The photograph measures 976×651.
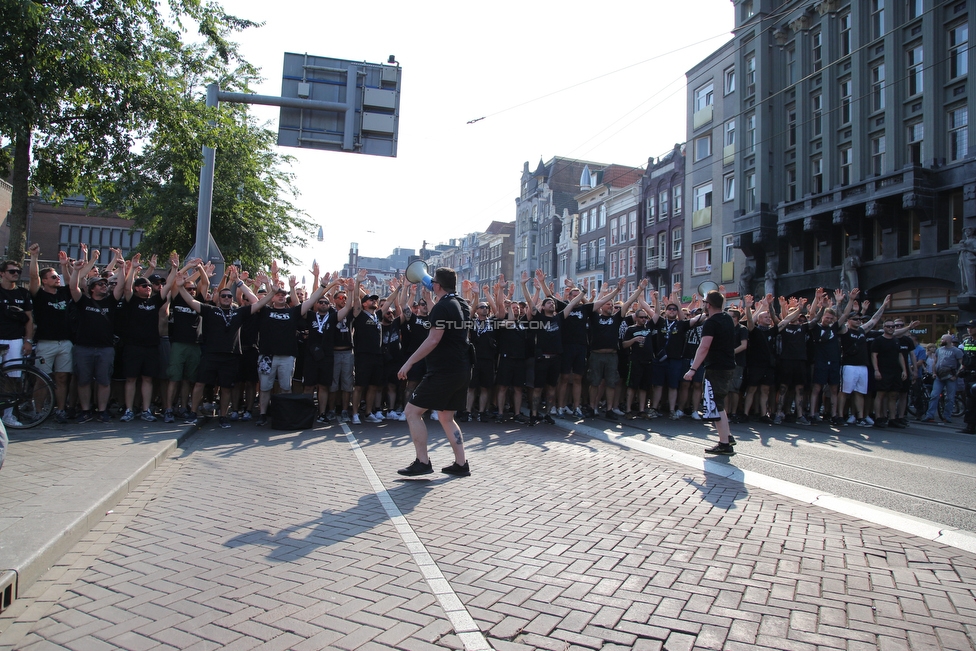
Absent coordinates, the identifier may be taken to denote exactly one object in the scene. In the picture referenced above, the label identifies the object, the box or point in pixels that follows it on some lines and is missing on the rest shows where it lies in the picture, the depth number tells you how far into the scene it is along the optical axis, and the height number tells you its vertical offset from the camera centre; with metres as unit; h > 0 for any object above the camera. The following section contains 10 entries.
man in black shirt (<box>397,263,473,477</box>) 6.26 -0.15
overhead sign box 12.23 +4.95
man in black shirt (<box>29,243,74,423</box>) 8.73 +0.23
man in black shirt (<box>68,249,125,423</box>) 8.85 +0.12
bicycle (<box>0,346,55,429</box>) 7.79 -0.60
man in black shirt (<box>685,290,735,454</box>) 8.34 +0.30
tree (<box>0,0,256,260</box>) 10.02 +4.53
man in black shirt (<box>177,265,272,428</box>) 9.49 +0.19
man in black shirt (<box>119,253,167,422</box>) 9.23 +0.17
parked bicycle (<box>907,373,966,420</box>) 14.27 -0.51
